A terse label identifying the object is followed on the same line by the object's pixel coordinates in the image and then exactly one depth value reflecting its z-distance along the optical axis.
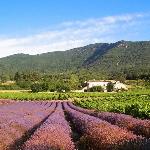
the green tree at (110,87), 138.12
